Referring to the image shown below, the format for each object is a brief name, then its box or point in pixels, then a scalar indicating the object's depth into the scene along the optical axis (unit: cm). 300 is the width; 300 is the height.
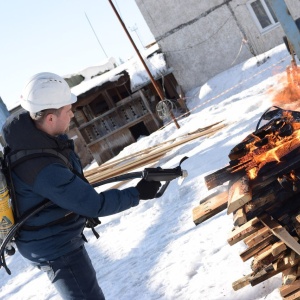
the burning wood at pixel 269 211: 301
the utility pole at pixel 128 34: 1647
